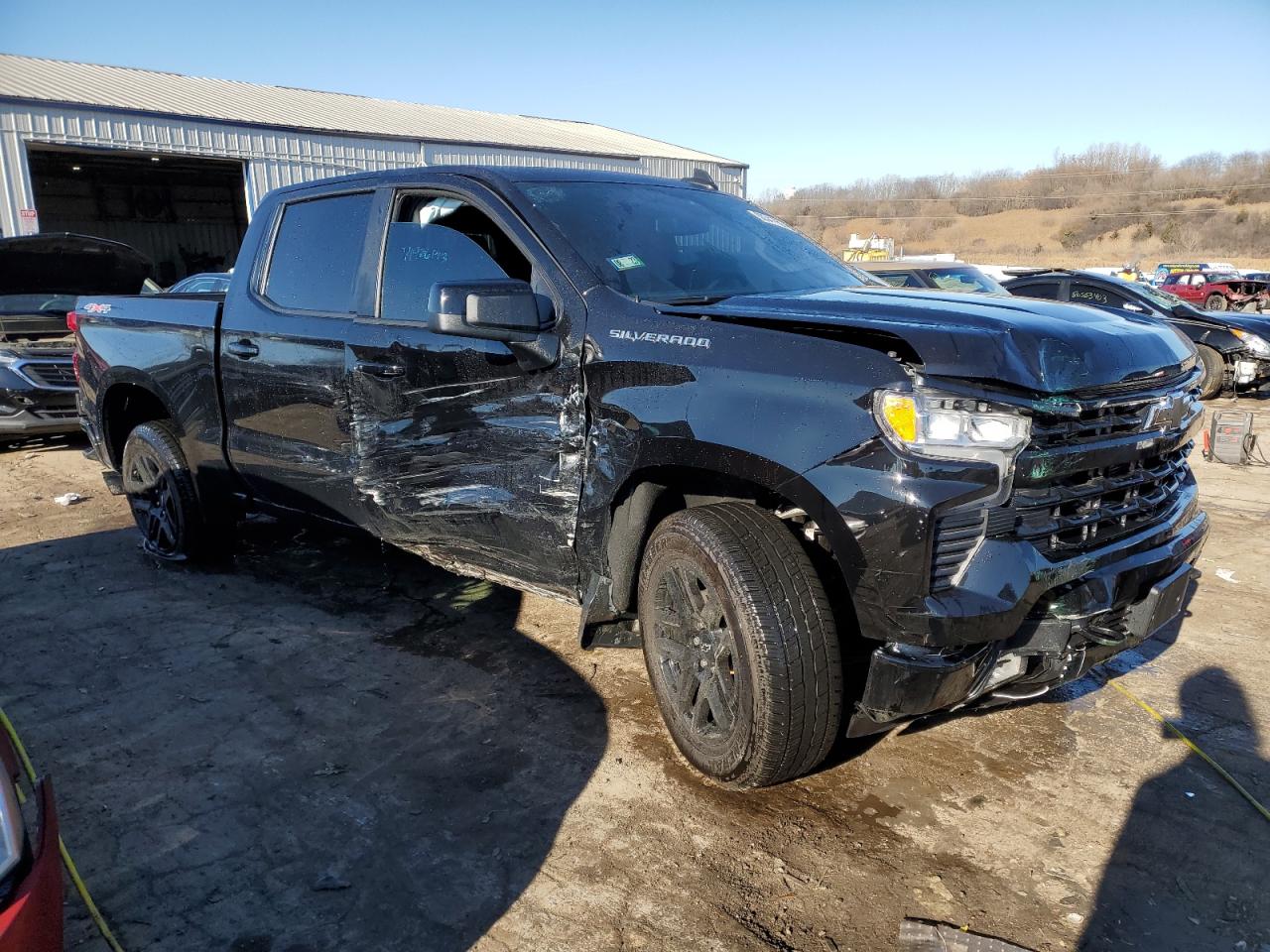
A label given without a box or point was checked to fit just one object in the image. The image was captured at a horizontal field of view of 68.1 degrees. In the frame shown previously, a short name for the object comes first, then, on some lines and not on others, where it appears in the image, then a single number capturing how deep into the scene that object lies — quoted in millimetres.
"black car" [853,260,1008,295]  9703
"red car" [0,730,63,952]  1562
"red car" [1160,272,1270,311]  27781
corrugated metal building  18641
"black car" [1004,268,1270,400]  10930
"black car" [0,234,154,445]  7859
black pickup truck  2387
